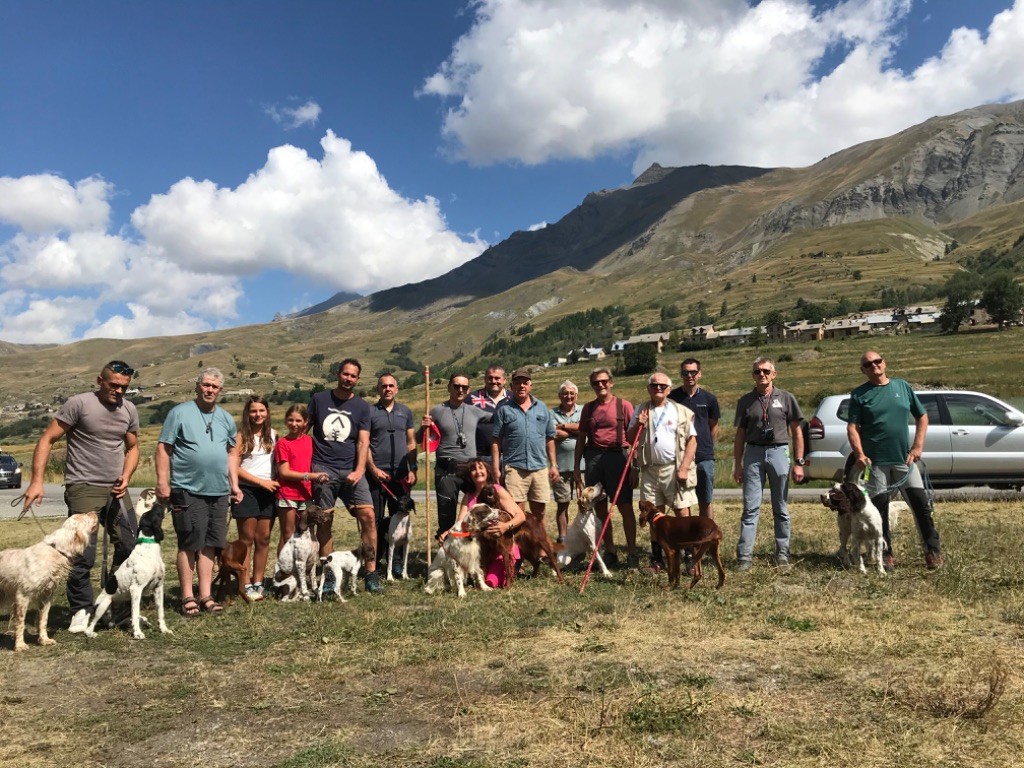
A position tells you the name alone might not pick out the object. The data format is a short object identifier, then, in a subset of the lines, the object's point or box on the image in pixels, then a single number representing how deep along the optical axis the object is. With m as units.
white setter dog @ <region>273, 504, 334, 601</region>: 7.16
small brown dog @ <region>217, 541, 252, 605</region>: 6.95
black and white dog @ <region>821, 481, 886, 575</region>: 7.55
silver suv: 12.38
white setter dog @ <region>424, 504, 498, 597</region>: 7.36
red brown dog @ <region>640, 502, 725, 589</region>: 6.83
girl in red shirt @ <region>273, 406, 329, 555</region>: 7.36
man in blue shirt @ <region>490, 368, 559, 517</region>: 8.05
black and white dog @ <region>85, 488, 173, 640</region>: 5.99
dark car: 28.39
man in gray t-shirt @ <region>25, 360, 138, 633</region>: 6.04
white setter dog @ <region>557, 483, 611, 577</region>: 8.02
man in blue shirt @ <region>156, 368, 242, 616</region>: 6.55
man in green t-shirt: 7.65
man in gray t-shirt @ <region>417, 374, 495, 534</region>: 8.34
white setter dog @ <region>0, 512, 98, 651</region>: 5.60
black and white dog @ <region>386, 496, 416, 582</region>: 8.23
